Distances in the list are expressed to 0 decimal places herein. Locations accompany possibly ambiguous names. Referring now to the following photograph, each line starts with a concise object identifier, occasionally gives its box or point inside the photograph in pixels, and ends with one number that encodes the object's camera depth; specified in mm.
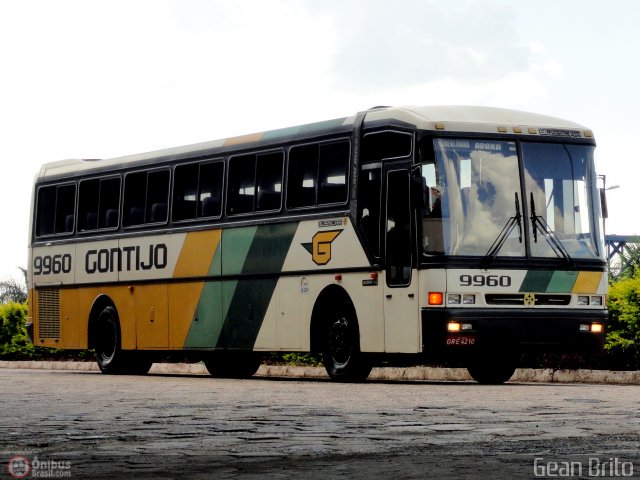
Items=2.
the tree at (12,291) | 44562
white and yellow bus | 17656
